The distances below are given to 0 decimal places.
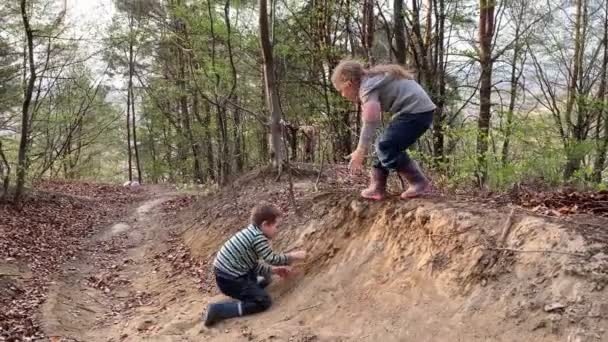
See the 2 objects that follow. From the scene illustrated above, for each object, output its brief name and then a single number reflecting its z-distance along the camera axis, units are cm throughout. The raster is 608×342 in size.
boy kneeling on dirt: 538
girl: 507
